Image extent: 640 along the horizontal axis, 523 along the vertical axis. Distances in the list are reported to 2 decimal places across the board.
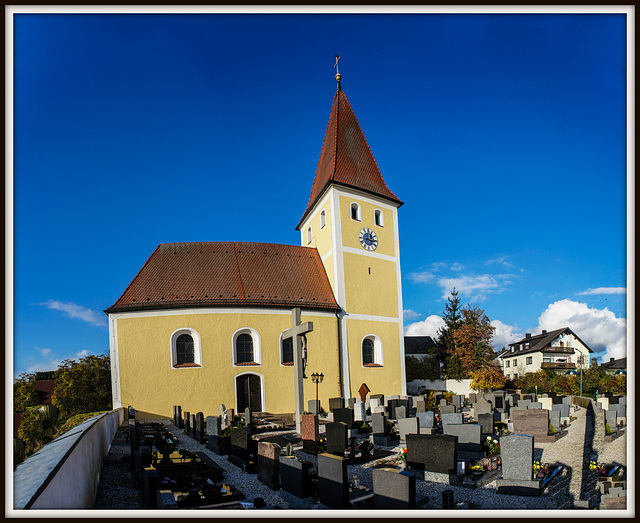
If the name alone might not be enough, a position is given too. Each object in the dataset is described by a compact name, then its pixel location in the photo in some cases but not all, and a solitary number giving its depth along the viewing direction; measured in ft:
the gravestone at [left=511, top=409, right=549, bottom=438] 40.65
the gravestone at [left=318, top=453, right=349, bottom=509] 22.15
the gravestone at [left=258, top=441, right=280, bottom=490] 26.99
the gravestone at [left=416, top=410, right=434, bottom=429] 43.83
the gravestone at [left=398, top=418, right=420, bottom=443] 39.58
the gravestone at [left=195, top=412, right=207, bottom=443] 43.93
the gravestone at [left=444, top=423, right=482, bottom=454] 35.17
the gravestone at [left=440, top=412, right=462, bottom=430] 42.32
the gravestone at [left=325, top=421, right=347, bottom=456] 34.06
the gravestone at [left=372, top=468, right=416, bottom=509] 20.47
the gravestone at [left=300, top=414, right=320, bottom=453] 37.22
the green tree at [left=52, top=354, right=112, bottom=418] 86.58
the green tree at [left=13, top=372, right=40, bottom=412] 99.19
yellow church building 66.28
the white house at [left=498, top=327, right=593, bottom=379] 147.33
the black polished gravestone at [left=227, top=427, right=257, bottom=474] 32.68
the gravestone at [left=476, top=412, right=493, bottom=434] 42.78
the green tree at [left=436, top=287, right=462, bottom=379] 105.40
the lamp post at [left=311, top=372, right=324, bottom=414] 65.60
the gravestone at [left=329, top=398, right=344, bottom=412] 61.62
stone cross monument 50.47
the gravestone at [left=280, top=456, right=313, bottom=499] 24.09
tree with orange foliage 105.81
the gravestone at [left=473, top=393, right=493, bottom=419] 51.52
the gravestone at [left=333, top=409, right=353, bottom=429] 47.42
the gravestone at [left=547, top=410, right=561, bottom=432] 46.50
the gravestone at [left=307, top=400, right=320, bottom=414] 57.82
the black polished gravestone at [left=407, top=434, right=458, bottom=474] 28.04
